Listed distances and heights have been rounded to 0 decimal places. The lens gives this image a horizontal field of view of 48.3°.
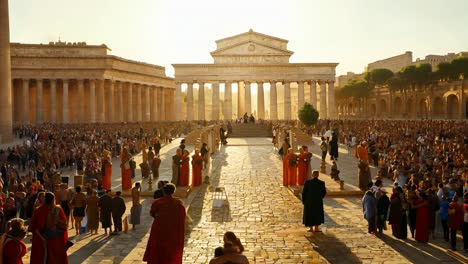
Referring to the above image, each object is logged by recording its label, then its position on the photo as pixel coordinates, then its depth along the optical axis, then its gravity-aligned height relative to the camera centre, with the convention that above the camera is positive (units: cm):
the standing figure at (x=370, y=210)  1248 -215
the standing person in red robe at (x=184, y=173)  1891 -177
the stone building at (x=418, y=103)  6638 +264
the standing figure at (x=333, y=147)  2867 -141
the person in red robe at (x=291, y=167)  1874 -164
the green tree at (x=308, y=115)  4981 +67
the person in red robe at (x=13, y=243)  710 -157
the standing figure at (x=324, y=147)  2662 -131
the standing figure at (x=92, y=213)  1272 -212
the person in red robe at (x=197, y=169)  1959 -171
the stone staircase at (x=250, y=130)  5681 -80
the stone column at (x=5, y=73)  3006 +324
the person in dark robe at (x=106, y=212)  1259 -207
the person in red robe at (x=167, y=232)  840 -174
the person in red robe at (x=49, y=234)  818 -169
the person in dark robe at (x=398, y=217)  1225 -228
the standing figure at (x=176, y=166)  1819 -149
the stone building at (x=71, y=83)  5856 +519
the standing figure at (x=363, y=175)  1781 -188
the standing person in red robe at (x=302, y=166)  1838 -158
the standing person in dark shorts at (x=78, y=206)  1281 -197
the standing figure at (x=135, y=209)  1305 -209
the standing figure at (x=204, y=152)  2480 -136
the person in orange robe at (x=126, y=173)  1898 -173
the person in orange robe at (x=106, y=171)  1812 -158
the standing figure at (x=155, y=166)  2242 -177
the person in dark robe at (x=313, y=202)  1248 -193
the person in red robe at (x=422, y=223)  1182 -235
